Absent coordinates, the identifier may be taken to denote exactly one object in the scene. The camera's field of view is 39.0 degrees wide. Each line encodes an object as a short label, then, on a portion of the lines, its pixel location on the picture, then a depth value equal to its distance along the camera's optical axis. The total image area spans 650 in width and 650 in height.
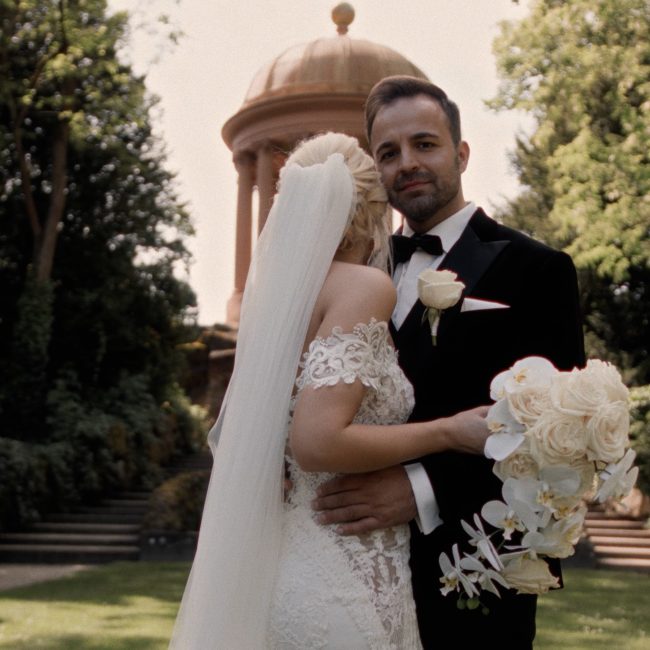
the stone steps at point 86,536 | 13.78
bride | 2.53
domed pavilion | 23.81
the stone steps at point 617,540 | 12.84
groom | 2.75
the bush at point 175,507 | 13.84
